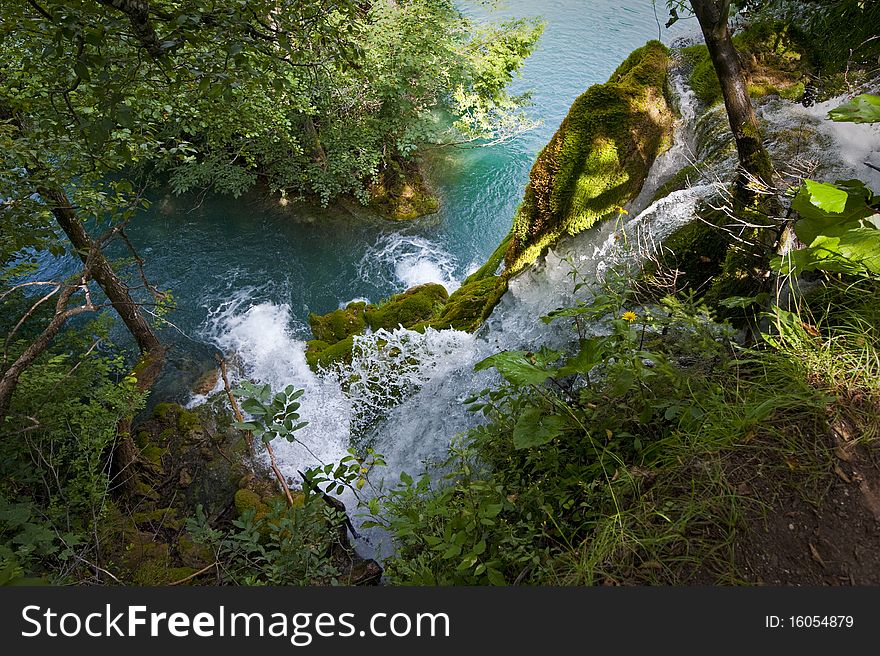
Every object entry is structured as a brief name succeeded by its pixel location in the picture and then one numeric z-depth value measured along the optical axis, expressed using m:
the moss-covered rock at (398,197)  11.07
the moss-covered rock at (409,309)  7.67
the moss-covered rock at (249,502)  5.71
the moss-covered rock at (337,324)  7.91
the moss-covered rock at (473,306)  5.98
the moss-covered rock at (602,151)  5.10
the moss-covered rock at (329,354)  7.12
